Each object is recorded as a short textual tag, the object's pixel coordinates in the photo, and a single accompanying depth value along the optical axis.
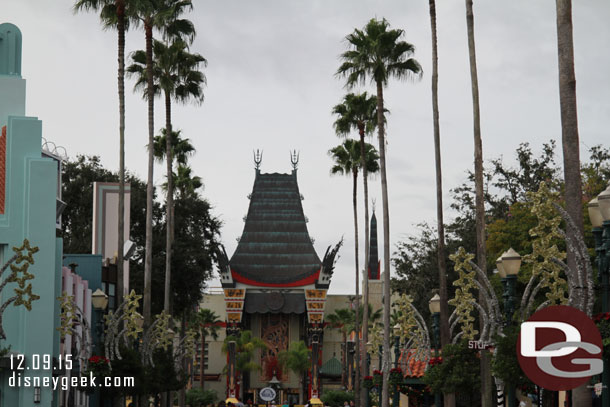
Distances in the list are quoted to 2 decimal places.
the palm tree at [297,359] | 104.25
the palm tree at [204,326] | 114.00
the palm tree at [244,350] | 105.25
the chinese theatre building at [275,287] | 105.62
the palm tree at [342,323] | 115.12
